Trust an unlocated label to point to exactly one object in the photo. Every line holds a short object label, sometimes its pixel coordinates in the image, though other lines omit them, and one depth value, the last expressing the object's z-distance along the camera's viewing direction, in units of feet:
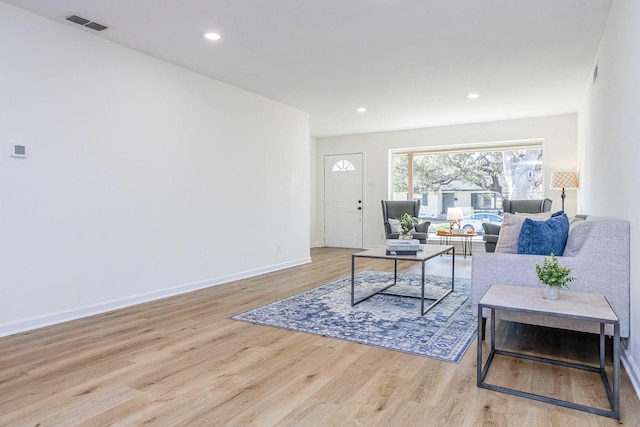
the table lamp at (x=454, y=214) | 23.29
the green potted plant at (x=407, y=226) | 13.58
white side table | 5.85
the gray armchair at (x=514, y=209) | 19.59
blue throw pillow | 8.97
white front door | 27.58
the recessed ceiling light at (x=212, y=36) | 11.57
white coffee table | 11.56
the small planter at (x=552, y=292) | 7.06
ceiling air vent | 10.42
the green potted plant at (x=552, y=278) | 6.95
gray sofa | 7.72
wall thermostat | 9.81
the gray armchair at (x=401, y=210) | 22.09
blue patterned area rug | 9.01
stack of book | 12.32
